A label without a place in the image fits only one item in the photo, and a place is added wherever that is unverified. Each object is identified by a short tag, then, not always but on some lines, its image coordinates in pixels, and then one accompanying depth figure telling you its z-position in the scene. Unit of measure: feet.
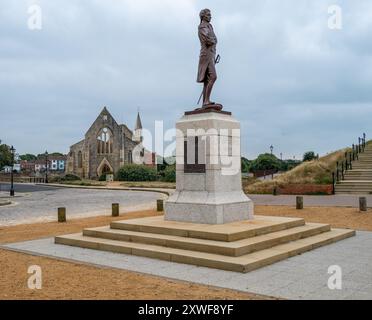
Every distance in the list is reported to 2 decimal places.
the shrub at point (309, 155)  194.59
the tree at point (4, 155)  251.11
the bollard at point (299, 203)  60.08
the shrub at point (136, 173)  194.18
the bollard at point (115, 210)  57.62
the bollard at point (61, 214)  52.11
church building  226.99
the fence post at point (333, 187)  85.07
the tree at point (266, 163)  216.21
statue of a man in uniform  39.32
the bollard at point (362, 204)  54.95
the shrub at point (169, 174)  180.96
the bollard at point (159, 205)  63.36
